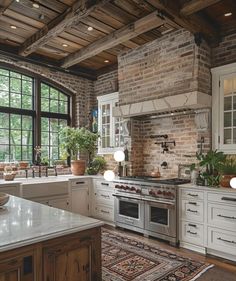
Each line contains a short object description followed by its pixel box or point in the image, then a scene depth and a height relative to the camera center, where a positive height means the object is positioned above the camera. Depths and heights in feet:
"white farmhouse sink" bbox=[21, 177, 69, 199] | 14.19 -2.87
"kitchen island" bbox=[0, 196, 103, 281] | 4.80 -2.24
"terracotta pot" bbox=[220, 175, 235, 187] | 11.87 -2.01
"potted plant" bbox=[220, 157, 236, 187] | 11.90 -1.71
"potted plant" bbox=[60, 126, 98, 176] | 18.21 -0.35
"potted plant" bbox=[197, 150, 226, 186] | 12.07 -1.37
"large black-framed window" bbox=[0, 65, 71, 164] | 17.19 +1.59
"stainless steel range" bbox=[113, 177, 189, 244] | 12.80 -3.71
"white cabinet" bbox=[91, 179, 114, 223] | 16.25 -4.12
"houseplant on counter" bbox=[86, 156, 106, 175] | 18.71 -2.12
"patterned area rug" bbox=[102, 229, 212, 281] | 9.52 -5.17
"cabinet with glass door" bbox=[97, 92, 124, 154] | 18.35 +0.76
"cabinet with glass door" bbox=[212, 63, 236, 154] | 12.94 +1.44
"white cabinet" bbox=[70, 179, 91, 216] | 16.47 -3.84
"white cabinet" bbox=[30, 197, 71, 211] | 14.82 -3.85
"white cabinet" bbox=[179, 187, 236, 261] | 10.87 -3.80
